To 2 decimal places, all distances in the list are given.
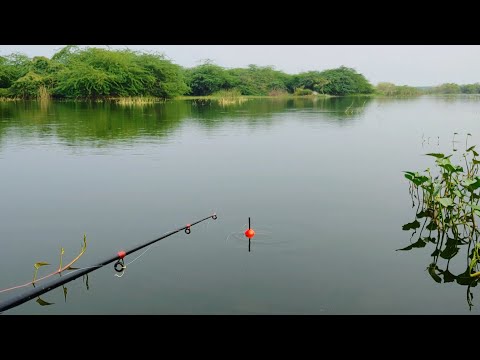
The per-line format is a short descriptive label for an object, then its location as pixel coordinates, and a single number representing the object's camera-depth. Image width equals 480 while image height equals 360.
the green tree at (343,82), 55.25
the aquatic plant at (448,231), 4.31
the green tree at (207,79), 47.69
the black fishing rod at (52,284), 2.56
